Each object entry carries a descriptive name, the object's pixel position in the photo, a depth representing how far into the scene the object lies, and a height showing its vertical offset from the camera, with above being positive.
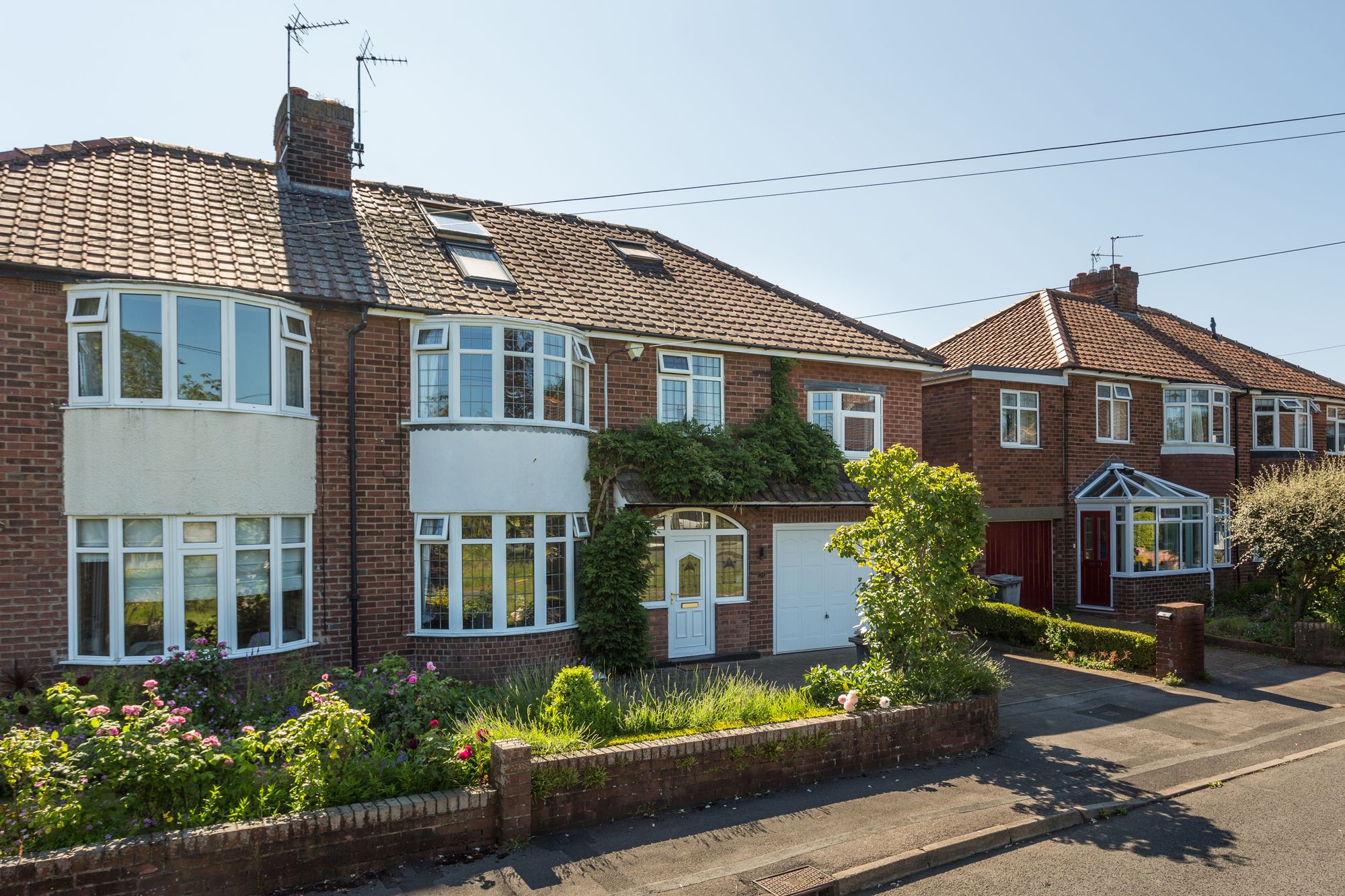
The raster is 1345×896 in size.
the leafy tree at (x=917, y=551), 9.73 -1.01
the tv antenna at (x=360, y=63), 14.87 +7.38
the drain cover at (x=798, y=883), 6.25 -3.21
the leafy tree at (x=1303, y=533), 15.33 -1.28
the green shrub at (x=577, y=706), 8.20 -2.41
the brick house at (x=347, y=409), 9.80 +0.88
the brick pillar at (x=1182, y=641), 13.27 -2.84
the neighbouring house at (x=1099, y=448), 19.19 +0.47
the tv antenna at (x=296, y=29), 14.55 +7.82
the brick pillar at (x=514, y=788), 6.88 -2.68
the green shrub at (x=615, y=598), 12.54 -1.98
